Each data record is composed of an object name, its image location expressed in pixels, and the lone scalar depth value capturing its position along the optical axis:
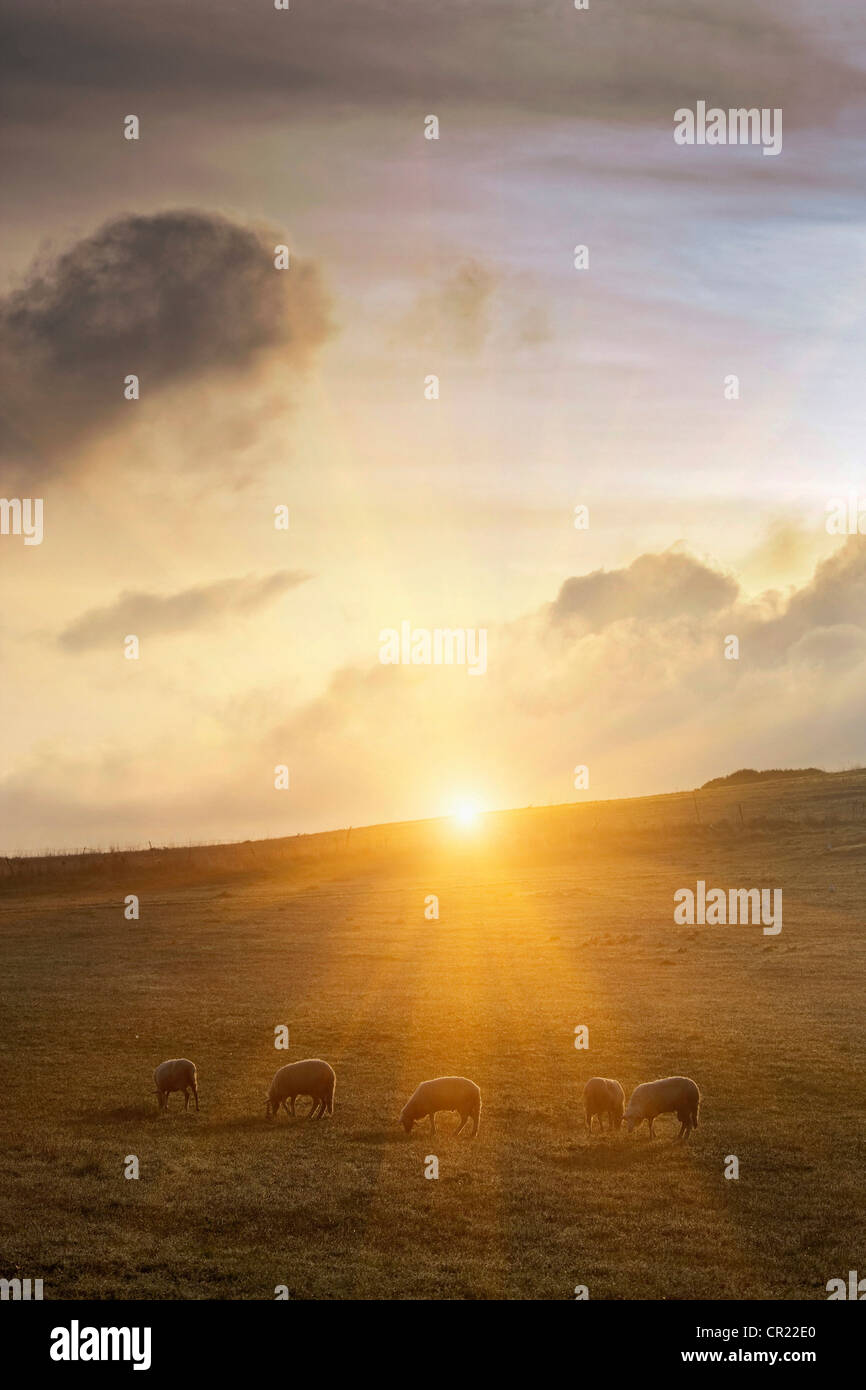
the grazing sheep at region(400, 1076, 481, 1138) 24.36
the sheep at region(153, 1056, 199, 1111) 26.36
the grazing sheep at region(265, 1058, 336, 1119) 25.69
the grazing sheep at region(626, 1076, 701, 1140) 23.88
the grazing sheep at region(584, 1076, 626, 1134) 24.33
